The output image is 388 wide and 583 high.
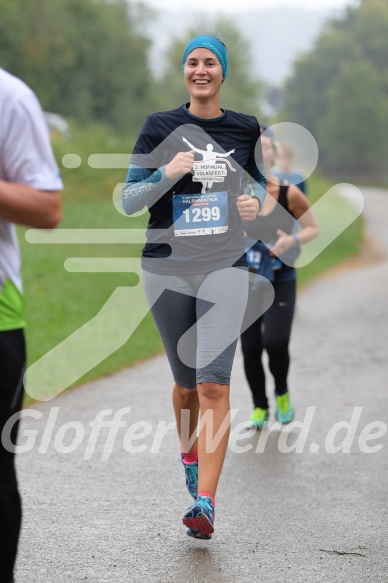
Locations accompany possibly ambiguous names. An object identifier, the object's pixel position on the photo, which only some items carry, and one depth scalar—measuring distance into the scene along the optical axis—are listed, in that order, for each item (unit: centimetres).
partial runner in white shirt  633
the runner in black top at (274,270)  1471
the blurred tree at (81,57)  9181
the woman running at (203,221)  973
